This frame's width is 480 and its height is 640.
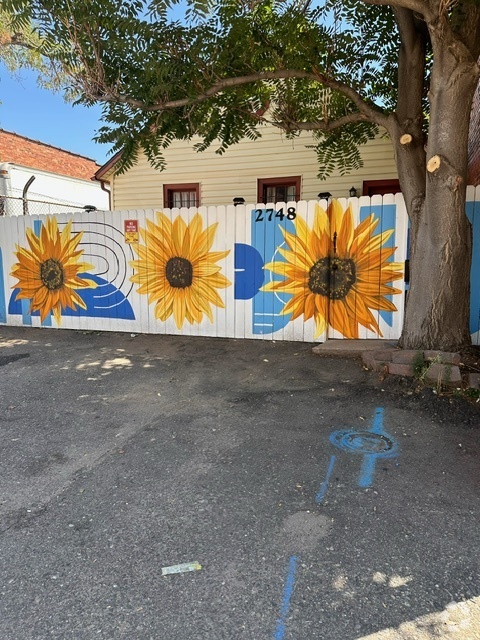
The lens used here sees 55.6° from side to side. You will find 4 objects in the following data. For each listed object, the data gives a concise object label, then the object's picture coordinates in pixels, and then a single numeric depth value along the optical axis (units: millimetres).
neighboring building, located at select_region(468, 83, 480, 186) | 7453
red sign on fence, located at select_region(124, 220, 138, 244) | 8453
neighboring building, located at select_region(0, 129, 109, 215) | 16578
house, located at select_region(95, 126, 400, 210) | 10930
